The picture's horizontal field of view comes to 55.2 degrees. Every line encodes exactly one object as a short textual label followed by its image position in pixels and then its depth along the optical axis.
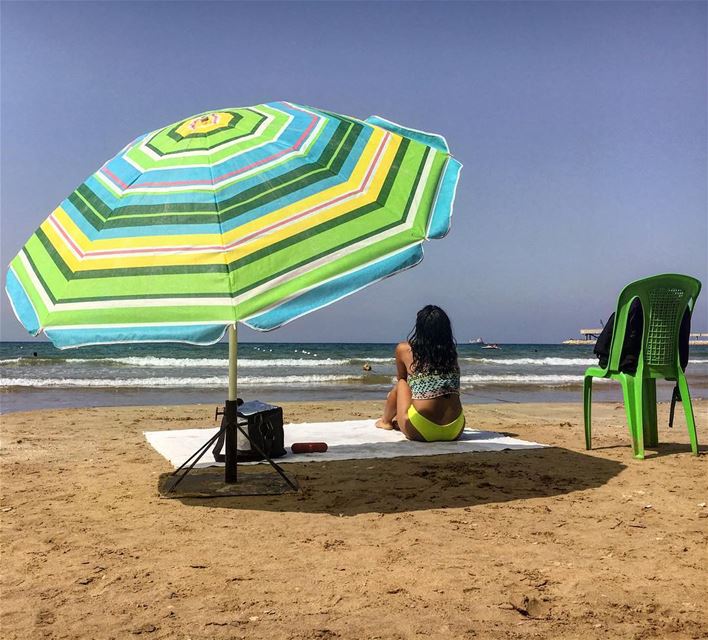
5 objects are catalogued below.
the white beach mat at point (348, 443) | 5.45
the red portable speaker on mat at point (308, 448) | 5.60
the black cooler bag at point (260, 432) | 5.10
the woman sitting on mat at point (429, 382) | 5.61
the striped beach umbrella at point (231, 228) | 3.38
